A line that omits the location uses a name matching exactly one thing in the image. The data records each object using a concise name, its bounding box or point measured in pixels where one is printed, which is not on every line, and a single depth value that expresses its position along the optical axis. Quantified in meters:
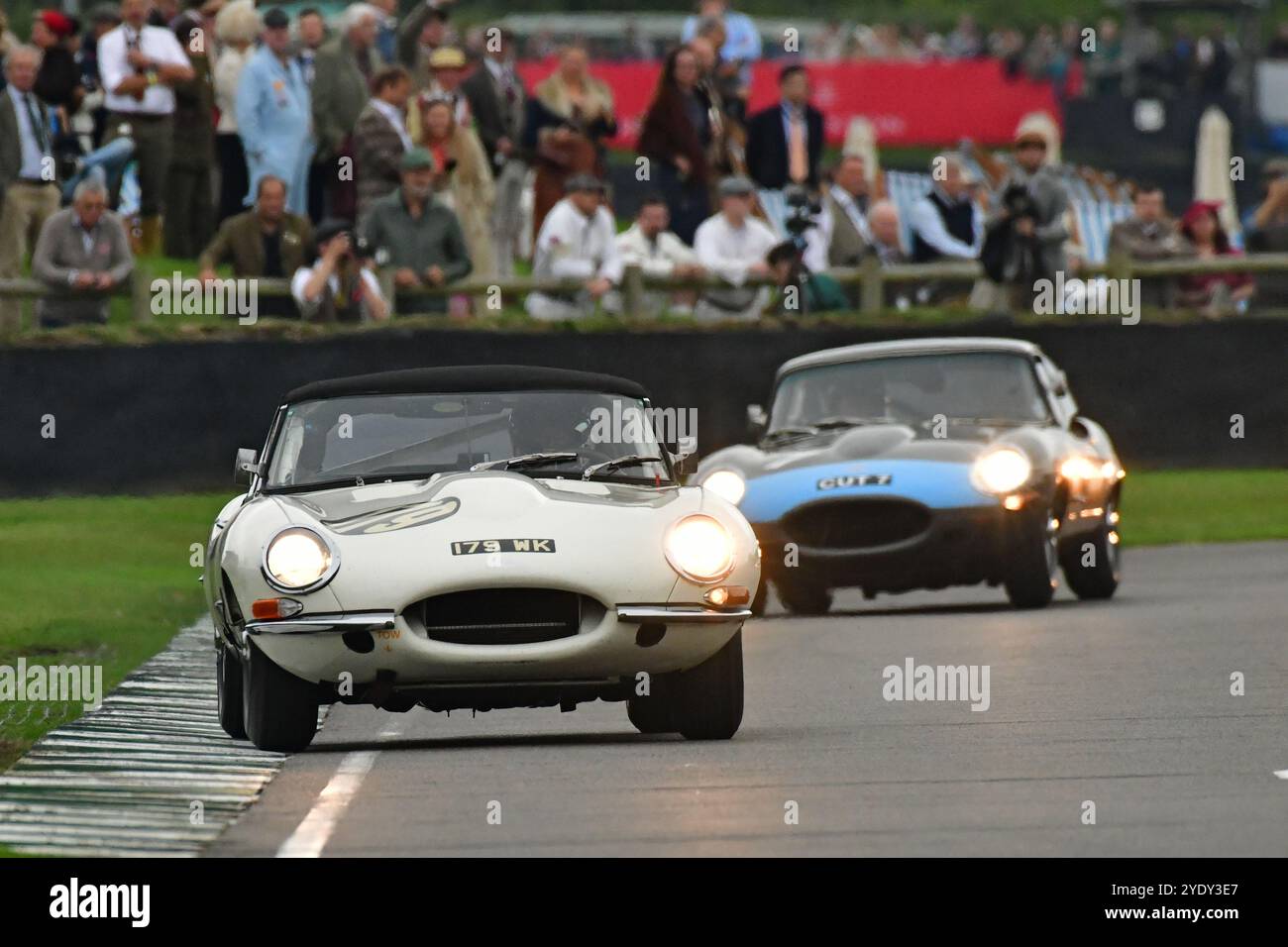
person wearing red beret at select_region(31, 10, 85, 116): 23.64
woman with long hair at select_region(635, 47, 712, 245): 23.52
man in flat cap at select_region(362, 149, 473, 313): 21.61
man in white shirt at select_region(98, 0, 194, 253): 22.98
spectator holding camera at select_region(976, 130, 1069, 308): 22.59
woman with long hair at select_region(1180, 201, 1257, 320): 23.95
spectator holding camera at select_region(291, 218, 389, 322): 21.62
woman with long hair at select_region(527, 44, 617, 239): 24.33
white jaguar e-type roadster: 9.93
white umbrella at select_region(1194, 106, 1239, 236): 34.09
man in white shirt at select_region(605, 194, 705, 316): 23.00
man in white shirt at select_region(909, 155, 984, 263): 25.92
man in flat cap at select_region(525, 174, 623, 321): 22.53
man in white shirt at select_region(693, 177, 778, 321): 22.69
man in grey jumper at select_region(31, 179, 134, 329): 20.98
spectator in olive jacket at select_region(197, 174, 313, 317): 21.56
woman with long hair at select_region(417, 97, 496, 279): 22.17
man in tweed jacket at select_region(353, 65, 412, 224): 21.70
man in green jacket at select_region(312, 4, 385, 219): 22.67
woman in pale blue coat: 22.61
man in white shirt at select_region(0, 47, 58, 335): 22.14
